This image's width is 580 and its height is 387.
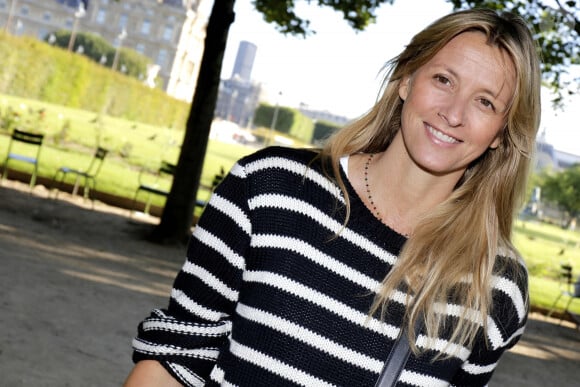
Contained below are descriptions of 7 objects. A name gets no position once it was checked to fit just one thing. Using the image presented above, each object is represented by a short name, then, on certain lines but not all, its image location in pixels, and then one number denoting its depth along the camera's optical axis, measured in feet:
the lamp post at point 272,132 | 83.54
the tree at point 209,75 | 39.17
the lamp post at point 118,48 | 121.11
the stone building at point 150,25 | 136.77
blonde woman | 6.11
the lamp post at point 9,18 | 104.74
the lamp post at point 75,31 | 109.33
